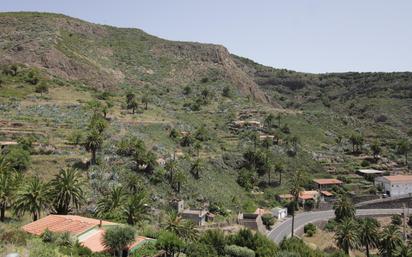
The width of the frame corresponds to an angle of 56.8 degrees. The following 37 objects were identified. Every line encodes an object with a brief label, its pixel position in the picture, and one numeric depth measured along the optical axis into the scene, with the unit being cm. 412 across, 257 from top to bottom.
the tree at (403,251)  5085
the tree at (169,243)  3450
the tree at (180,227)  4412
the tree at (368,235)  5659
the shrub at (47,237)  2916
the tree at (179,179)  6600
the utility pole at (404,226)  6558
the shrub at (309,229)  6450
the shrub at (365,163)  9550
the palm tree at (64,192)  4244
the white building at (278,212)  7219
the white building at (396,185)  8306
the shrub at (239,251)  4383
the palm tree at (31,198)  3906
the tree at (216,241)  4497
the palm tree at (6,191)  3828
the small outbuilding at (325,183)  8550
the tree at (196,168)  7250
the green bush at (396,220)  7138
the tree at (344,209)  6869
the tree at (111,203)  4322
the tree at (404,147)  10041
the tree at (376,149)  9782
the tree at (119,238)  2853
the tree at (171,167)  6744
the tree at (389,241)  5469
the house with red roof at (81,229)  3066
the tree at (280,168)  8500
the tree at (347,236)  5531
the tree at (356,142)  10088
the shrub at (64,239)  2842
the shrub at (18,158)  5174
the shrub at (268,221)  6722
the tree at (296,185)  6519
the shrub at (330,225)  6819
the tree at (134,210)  4213
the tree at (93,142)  5981
